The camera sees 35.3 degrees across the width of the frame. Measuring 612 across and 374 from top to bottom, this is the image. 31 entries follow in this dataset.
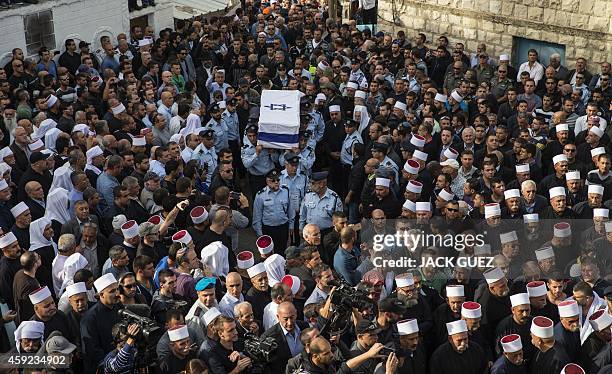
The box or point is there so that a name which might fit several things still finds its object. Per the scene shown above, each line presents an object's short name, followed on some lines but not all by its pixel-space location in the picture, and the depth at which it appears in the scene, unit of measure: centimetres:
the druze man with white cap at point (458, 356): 815
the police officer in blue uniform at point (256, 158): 1298
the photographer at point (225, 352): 772
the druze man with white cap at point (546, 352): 791
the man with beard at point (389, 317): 837
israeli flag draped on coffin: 1288
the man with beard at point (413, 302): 884
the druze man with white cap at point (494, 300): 896
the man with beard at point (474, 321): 842
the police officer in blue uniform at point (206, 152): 1262
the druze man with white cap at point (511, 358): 789
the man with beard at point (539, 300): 884
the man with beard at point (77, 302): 869
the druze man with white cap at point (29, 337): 800
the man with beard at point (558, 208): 1088
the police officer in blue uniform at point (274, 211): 1170
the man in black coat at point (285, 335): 806
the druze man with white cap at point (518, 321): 848
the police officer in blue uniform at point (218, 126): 1392
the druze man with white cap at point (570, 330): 839
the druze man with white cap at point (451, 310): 878
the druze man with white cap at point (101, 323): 847
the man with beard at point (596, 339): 824
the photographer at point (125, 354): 732
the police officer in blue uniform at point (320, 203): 1140
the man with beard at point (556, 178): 1179
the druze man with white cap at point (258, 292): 898
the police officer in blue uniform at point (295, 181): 1189
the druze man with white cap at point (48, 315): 841
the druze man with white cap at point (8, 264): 952
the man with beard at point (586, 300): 881
